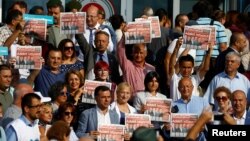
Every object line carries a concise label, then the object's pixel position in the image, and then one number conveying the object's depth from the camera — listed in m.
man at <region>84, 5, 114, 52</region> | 19.78
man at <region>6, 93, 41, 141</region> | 15.71
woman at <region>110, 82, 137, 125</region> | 17.61
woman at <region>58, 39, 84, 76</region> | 18.72
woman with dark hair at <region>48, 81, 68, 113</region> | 17.44
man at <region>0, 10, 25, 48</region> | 18.80
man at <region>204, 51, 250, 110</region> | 18.86
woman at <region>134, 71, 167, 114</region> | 18.12
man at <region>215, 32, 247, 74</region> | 19.50
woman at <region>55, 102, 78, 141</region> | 16.75
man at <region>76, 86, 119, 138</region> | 17.14
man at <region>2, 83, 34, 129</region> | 16.59
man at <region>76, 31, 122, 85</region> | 19.00
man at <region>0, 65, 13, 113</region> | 17.50
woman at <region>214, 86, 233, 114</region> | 17.66
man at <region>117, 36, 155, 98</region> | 18.80
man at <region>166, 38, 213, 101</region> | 18.69
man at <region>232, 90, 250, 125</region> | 17.48
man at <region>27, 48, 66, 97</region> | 18.33
